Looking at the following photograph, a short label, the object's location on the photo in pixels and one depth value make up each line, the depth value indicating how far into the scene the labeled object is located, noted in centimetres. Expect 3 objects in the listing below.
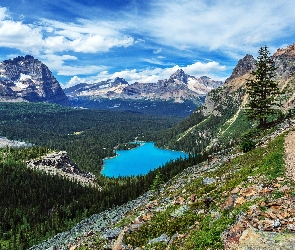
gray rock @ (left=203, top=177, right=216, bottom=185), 5019
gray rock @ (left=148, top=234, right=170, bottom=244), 3189
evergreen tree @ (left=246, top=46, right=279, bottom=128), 8099
